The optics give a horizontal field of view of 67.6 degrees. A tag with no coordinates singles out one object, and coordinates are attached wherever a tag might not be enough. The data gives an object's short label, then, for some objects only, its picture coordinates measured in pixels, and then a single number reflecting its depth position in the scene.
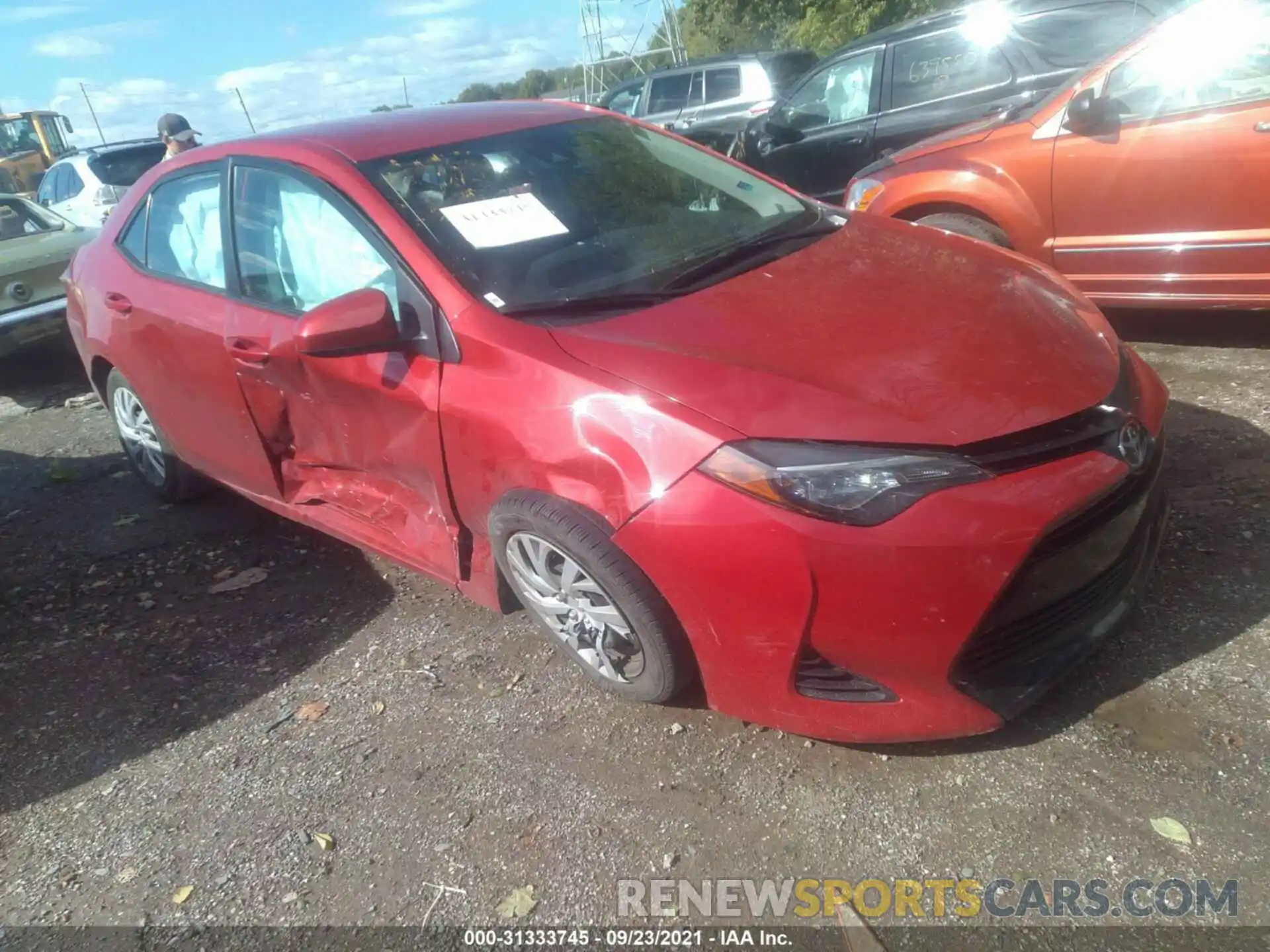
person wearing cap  7.32
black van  6.31
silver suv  11.82
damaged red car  2.12
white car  10.99
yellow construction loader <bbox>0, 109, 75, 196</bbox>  27.42
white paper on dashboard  2.84
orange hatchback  4.08
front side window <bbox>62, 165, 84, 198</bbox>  11.41
